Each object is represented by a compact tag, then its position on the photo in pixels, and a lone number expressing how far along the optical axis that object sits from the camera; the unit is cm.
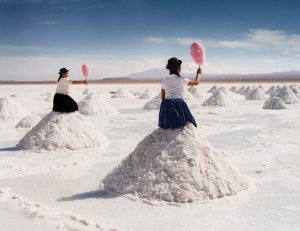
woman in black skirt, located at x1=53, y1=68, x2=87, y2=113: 925
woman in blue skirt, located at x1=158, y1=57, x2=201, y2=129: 575
